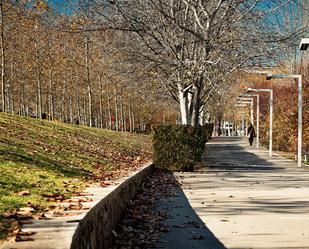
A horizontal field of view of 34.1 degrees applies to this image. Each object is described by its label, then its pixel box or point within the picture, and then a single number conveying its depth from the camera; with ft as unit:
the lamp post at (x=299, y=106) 76.89
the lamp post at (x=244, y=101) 181.66
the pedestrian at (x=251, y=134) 152.83
